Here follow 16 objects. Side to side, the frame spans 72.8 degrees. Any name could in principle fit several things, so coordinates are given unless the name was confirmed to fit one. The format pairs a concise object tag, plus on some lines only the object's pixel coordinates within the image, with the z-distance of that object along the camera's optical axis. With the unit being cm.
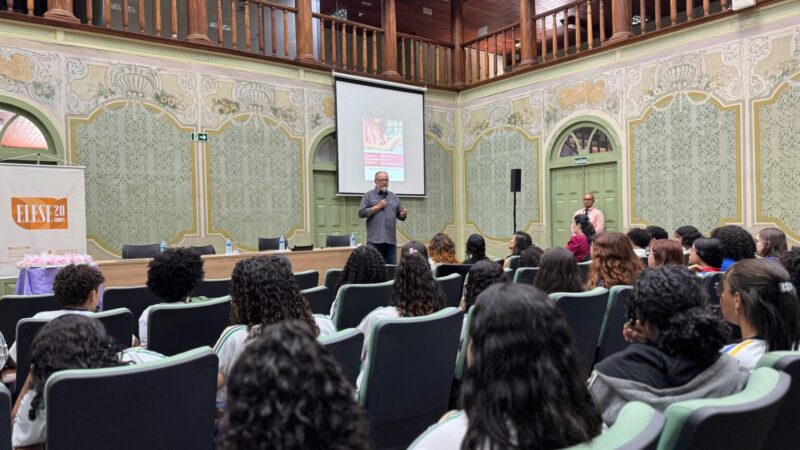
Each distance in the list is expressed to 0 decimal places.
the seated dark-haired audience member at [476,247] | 396
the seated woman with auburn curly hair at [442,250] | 423
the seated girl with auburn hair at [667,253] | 280
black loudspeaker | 777
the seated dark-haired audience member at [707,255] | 326
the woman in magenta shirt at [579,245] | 481
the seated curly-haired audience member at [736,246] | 334
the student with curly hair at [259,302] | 181
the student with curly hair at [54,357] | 139
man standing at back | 720
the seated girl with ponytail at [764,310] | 152
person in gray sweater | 118
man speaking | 586
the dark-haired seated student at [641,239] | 475
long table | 480
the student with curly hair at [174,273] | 254
